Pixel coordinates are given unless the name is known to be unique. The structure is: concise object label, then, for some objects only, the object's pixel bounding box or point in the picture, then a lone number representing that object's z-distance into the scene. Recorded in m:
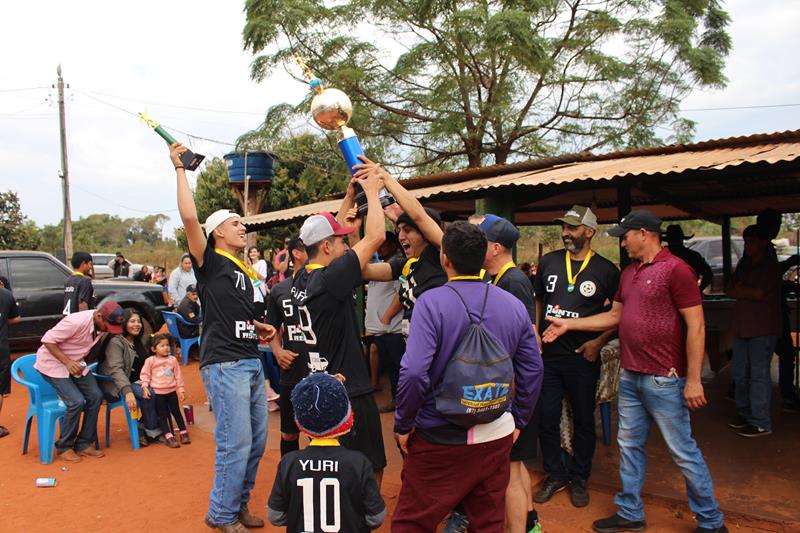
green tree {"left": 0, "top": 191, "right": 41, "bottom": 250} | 21.80
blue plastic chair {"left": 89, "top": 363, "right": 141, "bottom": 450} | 5.55
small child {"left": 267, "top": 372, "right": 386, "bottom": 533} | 2.37
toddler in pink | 5.67
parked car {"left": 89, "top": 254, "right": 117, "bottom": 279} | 23.06
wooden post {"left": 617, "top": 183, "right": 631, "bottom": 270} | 5.23
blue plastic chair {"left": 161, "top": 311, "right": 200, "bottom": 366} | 9.45
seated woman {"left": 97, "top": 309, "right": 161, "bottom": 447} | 5.52
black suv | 9.50
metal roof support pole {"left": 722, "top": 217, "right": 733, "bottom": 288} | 8.93
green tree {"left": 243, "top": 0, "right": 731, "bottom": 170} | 12.71
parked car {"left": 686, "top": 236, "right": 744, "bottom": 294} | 14.45
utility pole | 21.52
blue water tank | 12.48
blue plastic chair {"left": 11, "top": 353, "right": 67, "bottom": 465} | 5.21
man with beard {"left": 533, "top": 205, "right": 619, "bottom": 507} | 4.04
